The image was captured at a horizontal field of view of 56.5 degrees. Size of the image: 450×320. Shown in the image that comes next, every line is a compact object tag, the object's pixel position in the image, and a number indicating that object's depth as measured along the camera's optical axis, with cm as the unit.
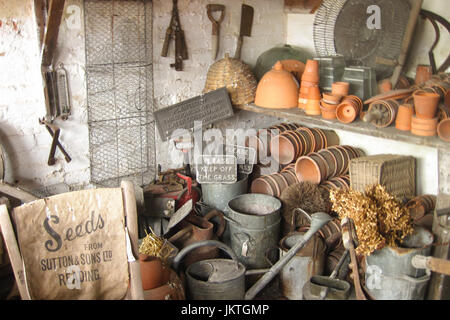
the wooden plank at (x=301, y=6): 393
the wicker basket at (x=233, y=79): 355
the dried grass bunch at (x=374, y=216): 232
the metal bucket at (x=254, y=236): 304
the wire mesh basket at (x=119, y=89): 316
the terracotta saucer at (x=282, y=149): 368
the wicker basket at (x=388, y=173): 298
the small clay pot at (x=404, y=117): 273
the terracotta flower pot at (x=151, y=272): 234
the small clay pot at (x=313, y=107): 326
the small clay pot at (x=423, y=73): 314
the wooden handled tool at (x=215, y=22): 368
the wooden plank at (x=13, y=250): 164
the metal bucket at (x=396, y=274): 241
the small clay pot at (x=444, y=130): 255
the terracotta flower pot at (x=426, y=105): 257
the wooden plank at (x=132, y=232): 181
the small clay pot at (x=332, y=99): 307
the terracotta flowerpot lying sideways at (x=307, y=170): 341
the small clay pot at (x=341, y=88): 310
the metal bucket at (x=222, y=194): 342
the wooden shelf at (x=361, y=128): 258
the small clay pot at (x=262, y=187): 347
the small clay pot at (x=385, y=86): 314
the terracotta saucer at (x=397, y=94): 285
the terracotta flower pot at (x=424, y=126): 262
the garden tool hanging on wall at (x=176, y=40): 347
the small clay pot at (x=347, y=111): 298
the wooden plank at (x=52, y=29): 276
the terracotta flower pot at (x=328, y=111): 310
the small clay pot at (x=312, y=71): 334
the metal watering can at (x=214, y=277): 252
